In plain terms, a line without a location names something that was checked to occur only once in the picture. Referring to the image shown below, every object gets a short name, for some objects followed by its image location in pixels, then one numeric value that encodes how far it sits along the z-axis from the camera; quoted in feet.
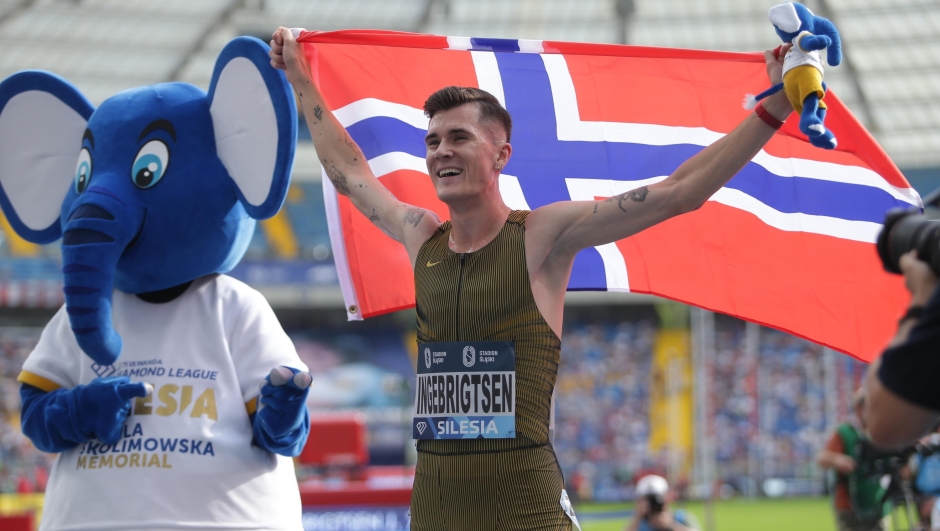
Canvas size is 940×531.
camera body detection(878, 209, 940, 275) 11.78
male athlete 17.06
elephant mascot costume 20.67
